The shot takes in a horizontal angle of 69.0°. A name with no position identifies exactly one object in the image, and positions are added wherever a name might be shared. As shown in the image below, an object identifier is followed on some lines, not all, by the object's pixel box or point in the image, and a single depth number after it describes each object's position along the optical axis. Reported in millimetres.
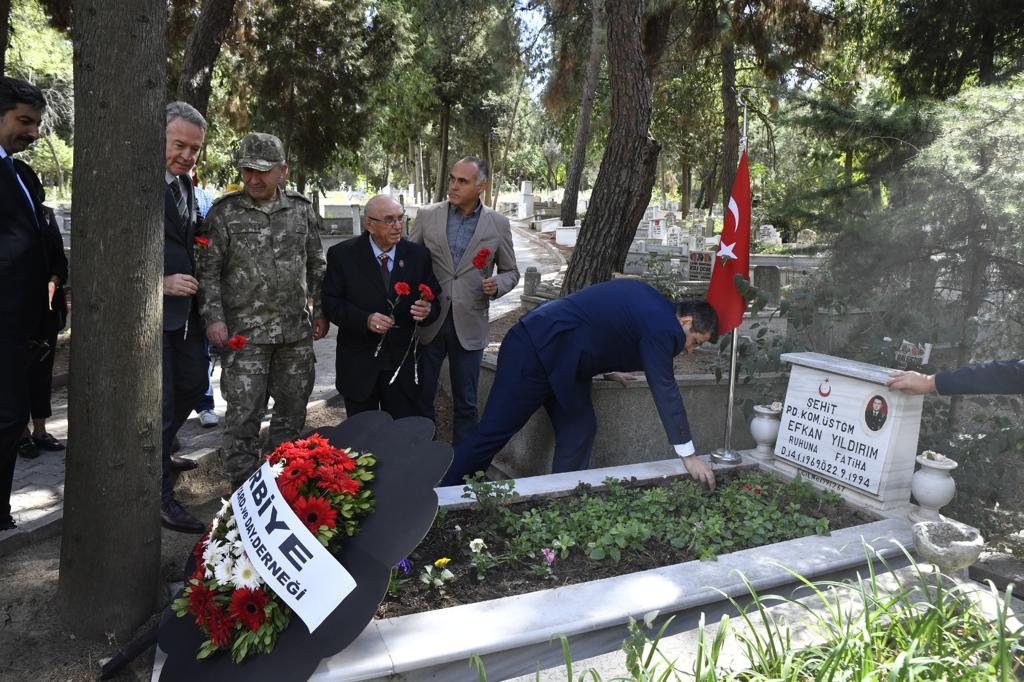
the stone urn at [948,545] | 2830
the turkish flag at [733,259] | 4039
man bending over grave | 3807
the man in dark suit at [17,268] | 3111
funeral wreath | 2217
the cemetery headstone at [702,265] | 10266
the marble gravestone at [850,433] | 3488
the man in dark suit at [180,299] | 3449
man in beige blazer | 4535
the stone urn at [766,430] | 4148
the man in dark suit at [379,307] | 4129
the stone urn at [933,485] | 3316
